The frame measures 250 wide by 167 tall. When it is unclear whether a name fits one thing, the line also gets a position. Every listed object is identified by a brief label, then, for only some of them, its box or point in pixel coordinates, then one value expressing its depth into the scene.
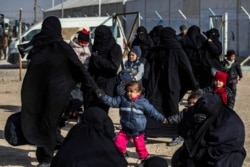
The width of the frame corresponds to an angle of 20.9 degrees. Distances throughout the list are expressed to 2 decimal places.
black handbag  7.08
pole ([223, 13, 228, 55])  21.13
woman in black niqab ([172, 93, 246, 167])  5.41
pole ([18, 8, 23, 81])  17.89
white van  23.39
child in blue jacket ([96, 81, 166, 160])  7.28
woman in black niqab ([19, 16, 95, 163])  7.11
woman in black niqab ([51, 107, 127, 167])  4.32
